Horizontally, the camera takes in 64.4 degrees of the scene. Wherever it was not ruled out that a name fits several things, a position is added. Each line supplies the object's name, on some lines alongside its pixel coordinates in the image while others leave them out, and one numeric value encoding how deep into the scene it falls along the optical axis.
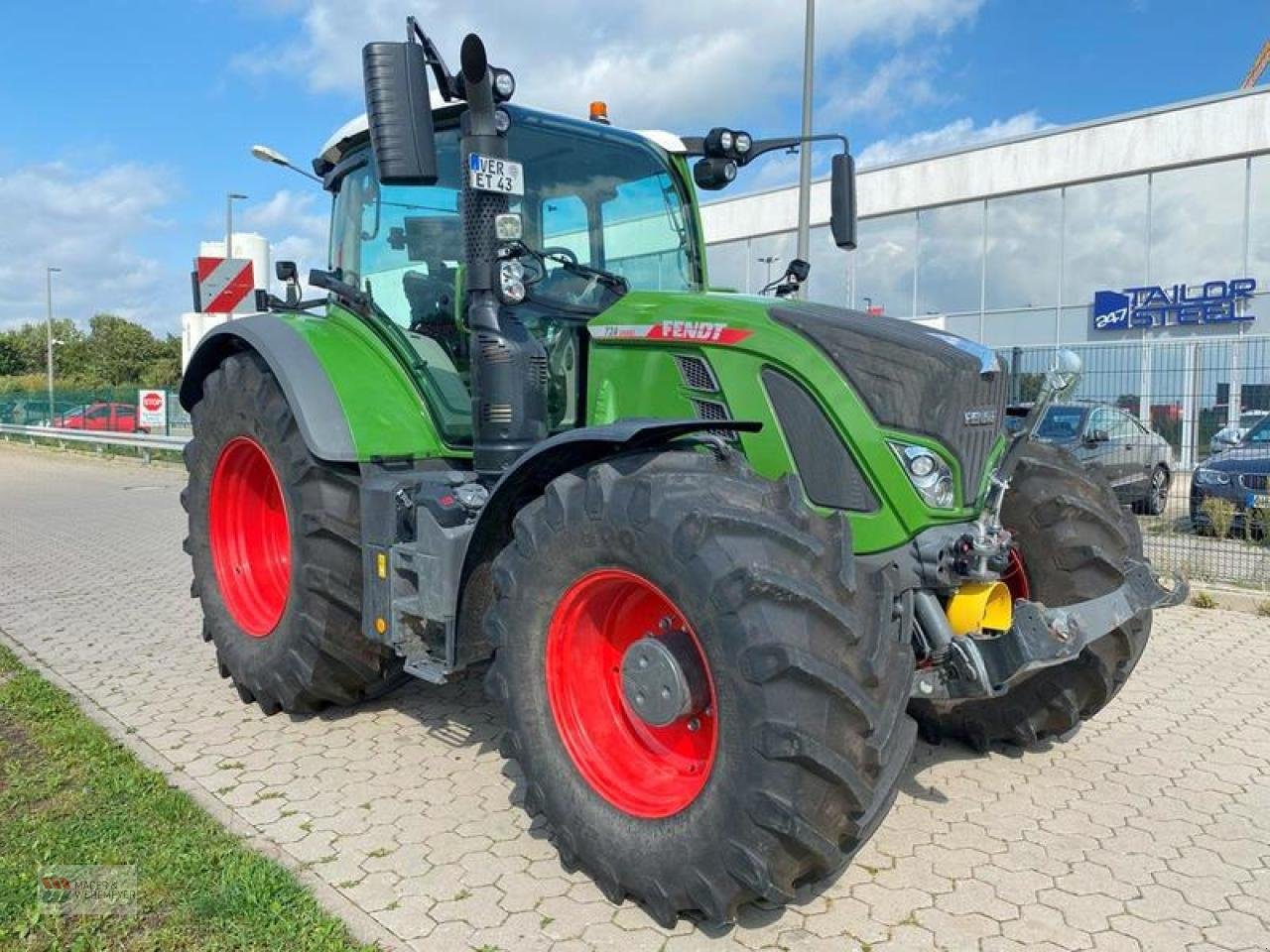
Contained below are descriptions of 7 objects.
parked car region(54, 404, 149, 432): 27.34
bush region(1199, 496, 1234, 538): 8.47
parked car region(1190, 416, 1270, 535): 8.79
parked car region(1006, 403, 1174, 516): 10.32
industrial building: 18.41
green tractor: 2.66
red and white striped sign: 8.29
